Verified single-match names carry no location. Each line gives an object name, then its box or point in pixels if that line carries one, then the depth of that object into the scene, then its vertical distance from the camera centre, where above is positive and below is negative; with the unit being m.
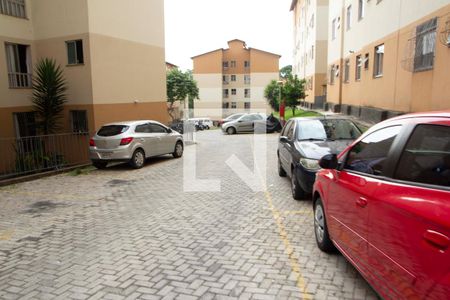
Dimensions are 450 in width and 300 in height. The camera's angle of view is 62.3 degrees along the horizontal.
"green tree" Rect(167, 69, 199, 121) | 39.47 +1.73
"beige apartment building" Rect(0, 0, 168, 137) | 15.66 +2.14
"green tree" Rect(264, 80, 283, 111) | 46.72 +0.96
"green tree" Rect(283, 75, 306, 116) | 29.11 +0.78
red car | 2.31 -0.79
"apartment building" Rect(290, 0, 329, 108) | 34.44 +5.33
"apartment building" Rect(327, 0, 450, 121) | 10.86 +1.71
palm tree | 14.97 +0.36
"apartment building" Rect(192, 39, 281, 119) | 68.38 +4.97
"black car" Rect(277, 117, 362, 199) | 6.91 -0.88
